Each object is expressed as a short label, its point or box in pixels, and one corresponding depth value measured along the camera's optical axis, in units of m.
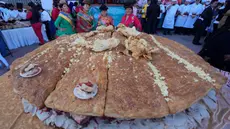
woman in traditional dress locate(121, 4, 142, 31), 3.35
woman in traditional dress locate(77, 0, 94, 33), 3.64
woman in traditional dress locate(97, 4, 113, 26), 3.43
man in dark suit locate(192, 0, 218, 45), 5.58
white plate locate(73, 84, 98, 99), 1.27
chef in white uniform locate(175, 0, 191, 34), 7.32
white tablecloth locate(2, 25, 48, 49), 4.84
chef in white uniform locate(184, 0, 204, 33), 6.98
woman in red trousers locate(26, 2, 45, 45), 5.07
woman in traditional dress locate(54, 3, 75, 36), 3.29
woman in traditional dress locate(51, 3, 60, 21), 4.99
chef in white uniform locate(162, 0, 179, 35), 7.34
